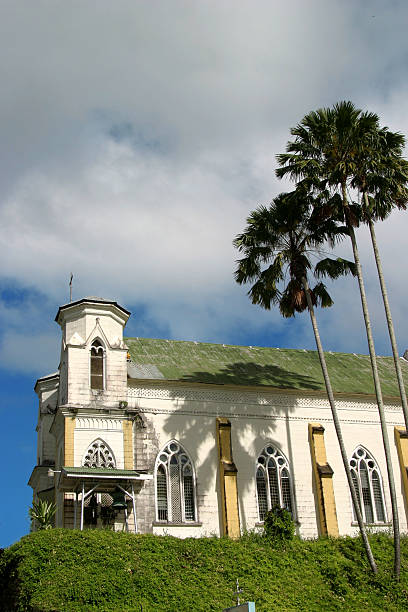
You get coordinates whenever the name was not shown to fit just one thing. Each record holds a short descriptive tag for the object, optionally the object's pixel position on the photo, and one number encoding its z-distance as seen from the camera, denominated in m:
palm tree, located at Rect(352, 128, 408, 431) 28.11
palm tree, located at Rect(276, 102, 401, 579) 27.80
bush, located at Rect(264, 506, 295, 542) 26.64
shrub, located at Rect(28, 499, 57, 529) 26.30
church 27.80
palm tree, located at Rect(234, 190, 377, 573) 29.56
